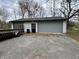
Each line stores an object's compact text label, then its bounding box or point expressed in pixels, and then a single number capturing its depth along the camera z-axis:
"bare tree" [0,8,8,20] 15.34
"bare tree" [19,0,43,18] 15.04
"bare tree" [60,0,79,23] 10.93
